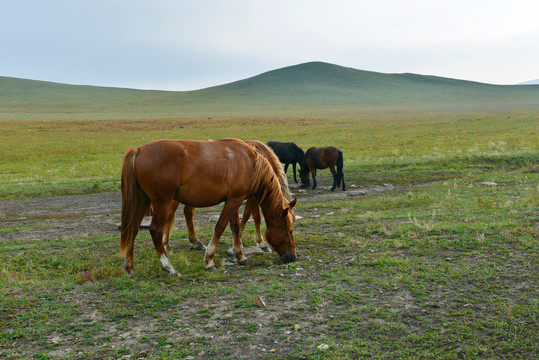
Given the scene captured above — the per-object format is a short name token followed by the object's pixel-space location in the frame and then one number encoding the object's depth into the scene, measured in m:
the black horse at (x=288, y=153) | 18.47
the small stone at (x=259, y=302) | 4.89
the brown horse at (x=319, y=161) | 16.45
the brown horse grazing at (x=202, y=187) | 5.98
